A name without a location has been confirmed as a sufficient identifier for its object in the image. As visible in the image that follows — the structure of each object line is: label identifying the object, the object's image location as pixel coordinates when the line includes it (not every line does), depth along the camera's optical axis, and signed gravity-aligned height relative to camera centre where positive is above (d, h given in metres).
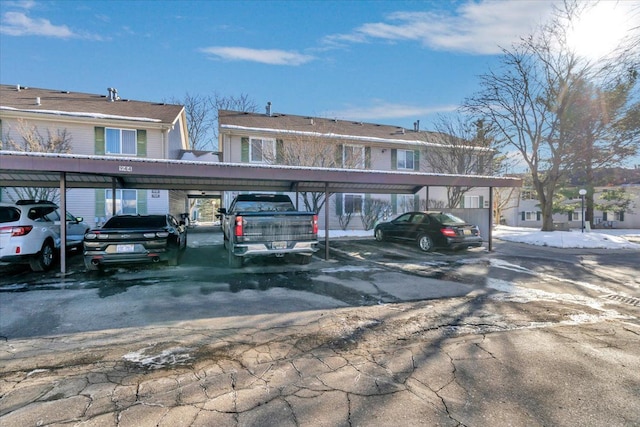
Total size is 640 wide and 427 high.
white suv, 6.98 -0.51
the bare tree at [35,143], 13.54 +2.91
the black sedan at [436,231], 10.99 -0.76
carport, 6.88 +0.91
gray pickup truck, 7.55 -0.56
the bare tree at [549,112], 15.52 +4.78
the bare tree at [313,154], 16.56 +2.88
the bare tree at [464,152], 18.44 +3.22
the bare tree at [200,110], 34.03 +10.30
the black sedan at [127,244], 7.16 -0.74
